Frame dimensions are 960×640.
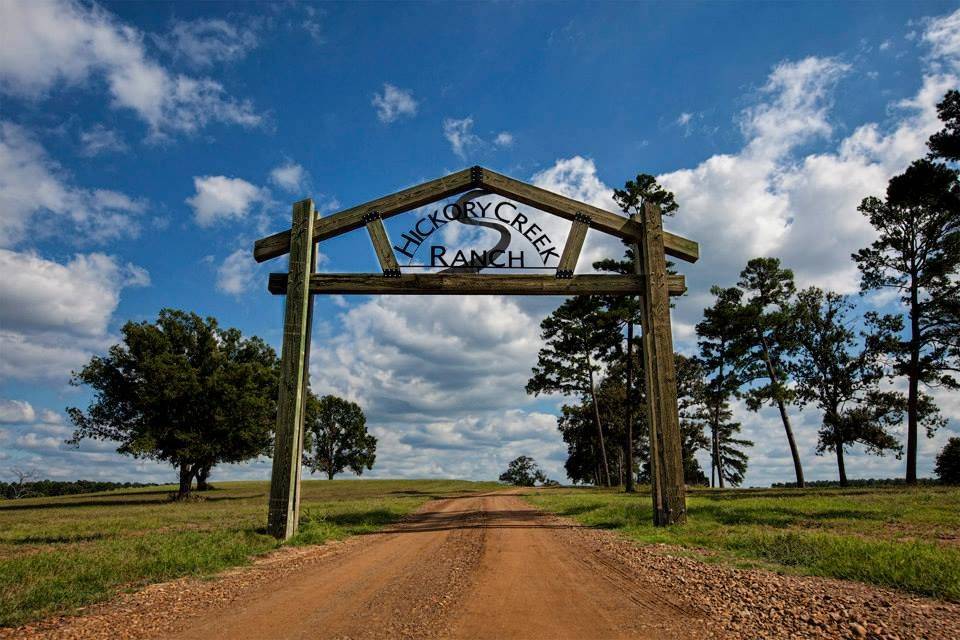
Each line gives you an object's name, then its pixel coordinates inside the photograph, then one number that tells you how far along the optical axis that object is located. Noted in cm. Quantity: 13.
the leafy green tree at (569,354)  3522
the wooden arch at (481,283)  1114
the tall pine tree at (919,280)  2497
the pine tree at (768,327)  3359
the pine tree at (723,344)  3500
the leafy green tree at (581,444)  5231
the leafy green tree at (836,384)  3228
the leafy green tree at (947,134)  1767
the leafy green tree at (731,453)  5081
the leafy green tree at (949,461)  3084
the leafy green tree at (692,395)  4569
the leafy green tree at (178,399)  2983
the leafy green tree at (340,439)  6619
